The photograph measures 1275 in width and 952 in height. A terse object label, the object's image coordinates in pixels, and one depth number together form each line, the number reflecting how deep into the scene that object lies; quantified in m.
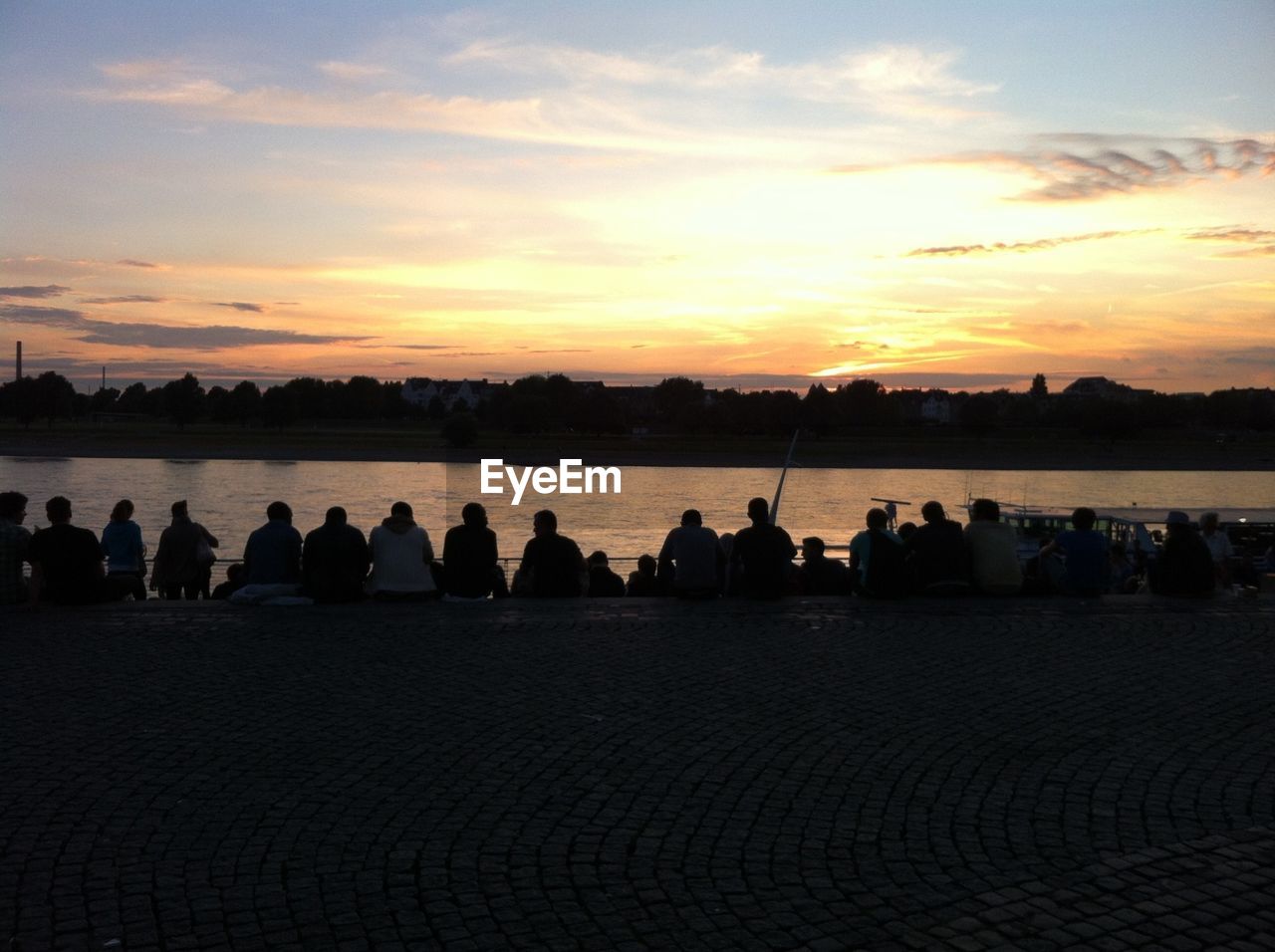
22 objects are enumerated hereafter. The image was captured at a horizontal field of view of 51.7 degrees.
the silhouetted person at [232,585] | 12.20
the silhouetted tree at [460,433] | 96.56
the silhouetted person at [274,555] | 11.43
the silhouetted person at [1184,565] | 12.30
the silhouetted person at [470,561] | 11.52
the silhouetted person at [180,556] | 12.32
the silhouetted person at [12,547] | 10.77
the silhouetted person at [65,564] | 10.78
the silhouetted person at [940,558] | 11.80
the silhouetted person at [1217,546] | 13.34
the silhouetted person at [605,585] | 12.27
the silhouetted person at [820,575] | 12.30
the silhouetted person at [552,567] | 11.85
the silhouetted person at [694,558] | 11.70
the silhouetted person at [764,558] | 11.73
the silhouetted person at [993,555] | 11.91
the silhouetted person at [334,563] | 11.32
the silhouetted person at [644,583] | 12.42
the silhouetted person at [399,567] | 11.50
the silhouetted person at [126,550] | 12.00
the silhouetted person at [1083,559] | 12.02
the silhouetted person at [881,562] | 11.70
